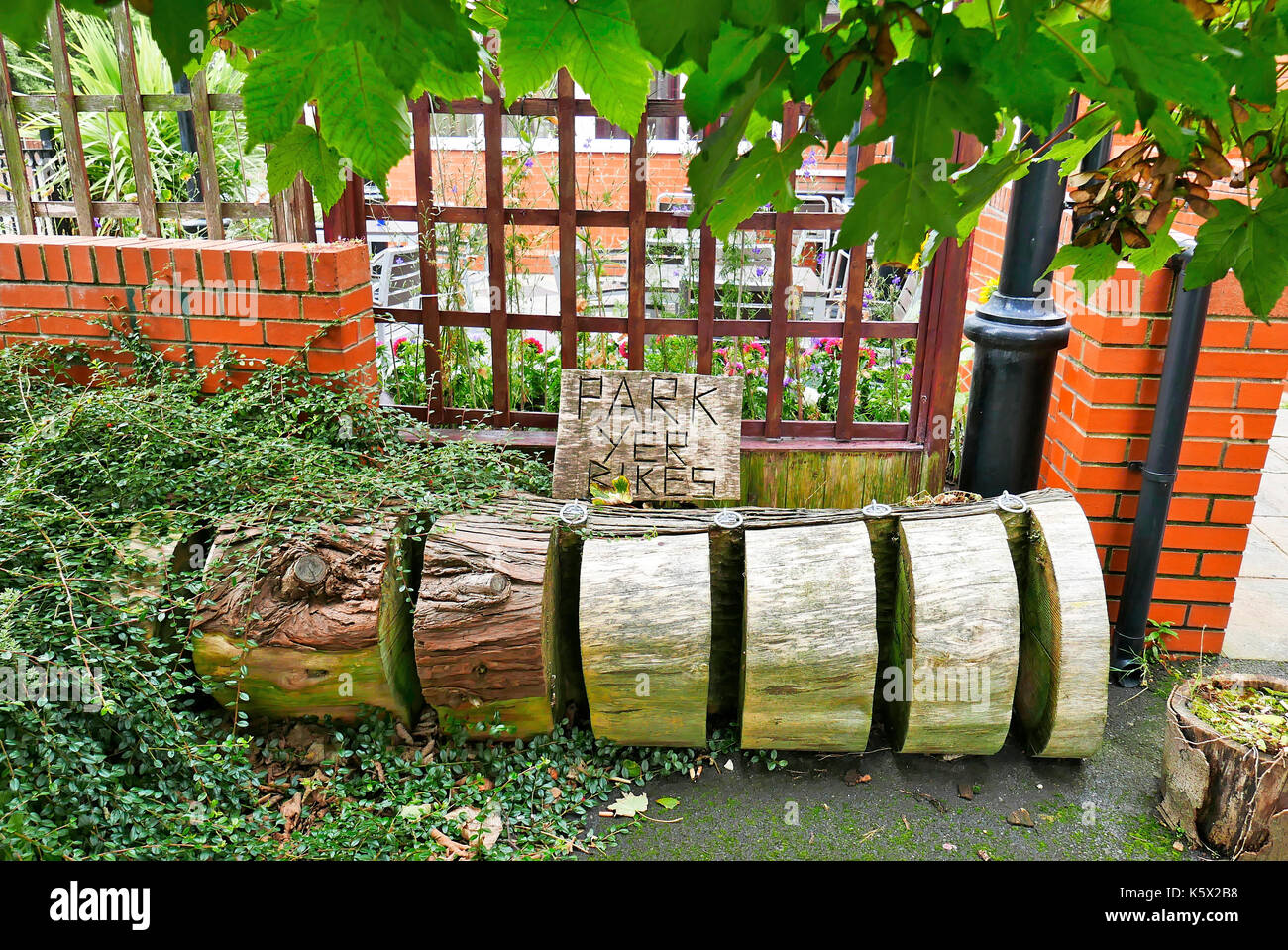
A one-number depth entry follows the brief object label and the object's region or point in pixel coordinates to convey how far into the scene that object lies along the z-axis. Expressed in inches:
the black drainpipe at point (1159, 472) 115.0
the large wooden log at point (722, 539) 115.5
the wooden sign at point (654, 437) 135.2
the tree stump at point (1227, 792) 93.7
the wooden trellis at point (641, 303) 135.1
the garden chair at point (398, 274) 173.9
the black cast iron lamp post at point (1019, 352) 119.2
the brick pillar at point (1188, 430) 119.0
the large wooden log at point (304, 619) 104.0
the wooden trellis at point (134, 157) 128.1
